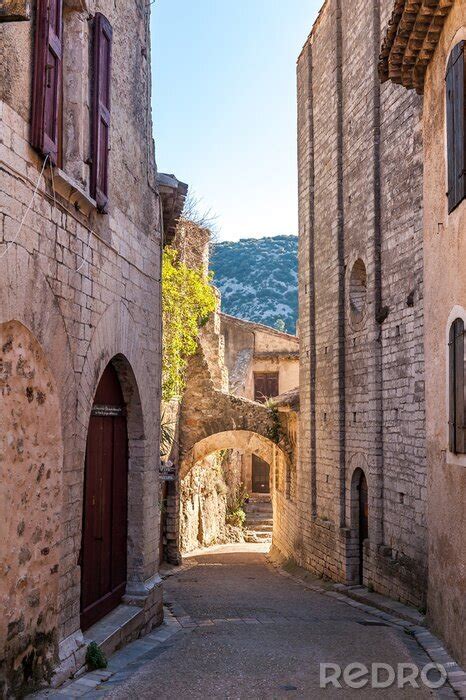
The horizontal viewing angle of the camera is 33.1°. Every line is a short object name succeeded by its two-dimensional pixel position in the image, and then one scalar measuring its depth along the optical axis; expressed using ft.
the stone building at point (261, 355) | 104.10
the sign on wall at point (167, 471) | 49.85
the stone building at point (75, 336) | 16.62
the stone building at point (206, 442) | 59.26
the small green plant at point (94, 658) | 20.42
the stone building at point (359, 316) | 34.94
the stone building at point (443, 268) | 21.26
